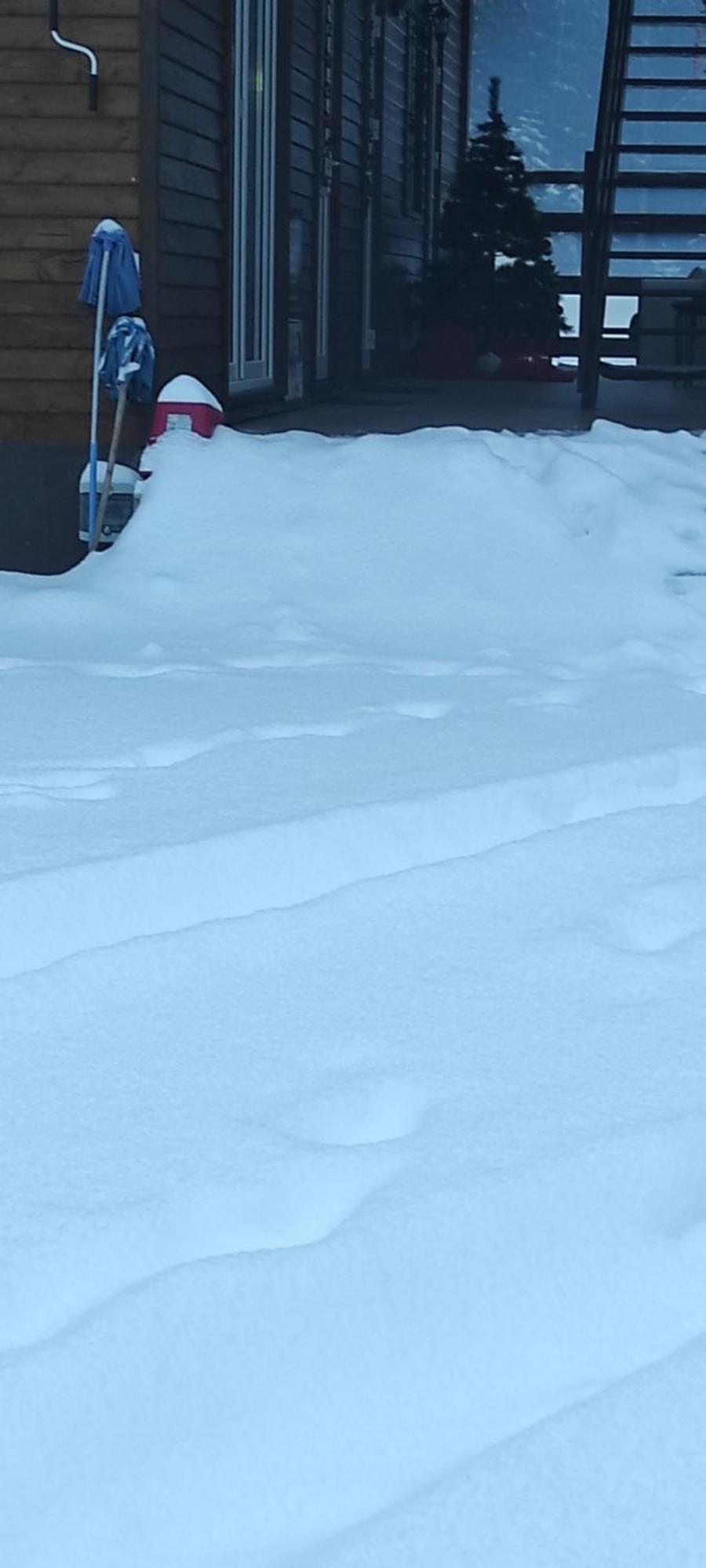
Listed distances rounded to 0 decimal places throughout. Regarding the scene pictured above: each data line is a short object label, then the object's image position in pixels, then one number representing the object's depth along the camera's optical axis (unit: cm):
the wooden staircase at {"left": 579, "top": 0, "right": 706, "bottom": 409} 899
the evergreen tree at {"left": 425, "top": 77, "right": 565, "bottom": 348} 1374
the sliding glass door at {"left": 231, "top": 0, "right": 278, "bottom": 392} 740
